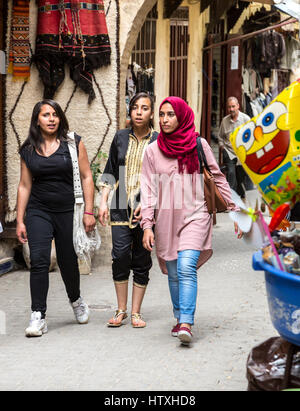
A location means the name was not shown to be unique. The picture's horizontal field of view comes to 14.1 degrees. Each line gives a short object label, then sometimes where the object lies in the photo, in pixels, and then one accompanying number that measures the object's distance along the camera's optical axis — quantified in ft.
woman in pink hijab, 28.13
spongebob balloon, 19.61
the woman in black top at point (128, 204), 30.63
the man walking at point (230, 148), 64.09
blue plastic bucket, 17.17
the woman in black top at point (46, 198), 29.66
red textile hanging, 40.78
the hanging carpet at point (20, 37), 41.49
